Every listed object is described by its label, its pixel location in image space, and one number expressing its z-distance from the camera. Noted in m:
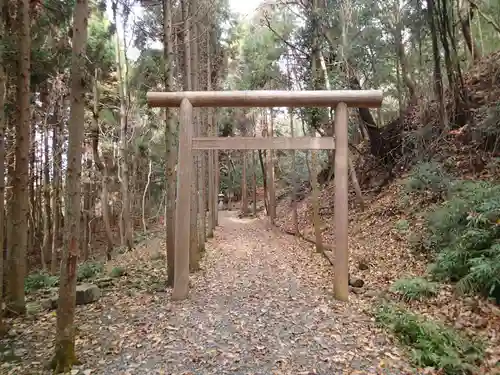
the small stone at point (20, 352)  4.70
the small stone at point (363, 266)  8.04
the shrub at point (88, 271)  9.07
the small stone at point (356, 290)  6.75
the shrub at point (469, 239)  5.21
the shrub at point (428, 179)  8.77
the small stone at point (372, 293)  6.41
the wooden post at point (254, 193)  25.15
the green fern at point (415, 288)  5.76
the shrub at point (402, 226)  8.95
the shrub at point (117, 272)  8.67
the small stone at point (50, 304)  6.64
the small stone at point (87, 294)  6.63
